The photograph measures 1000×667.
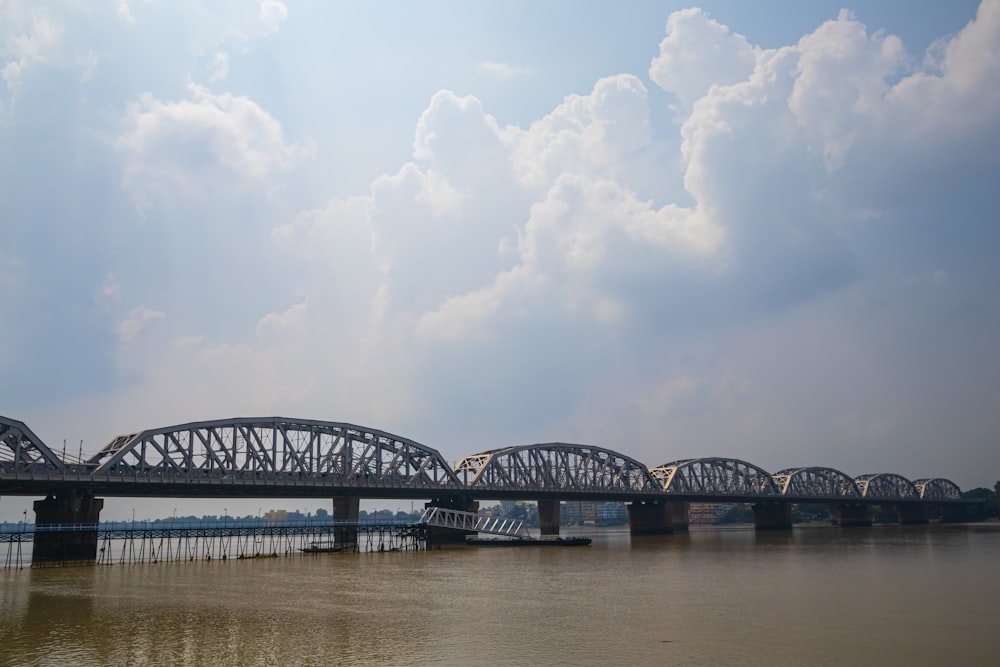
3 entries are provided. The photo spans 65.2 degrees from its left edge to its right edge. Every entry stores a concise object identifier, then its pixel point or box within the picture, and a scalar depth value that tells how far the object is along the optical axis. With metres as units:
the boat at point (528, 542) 114.81
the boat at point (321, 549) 107.38
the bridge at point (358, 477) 86.81
